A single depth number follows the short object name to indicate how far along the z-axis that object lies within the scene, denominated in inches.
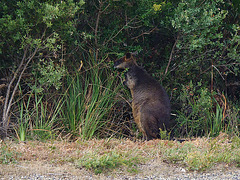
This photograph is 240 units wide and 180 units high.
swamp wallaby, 570.9
